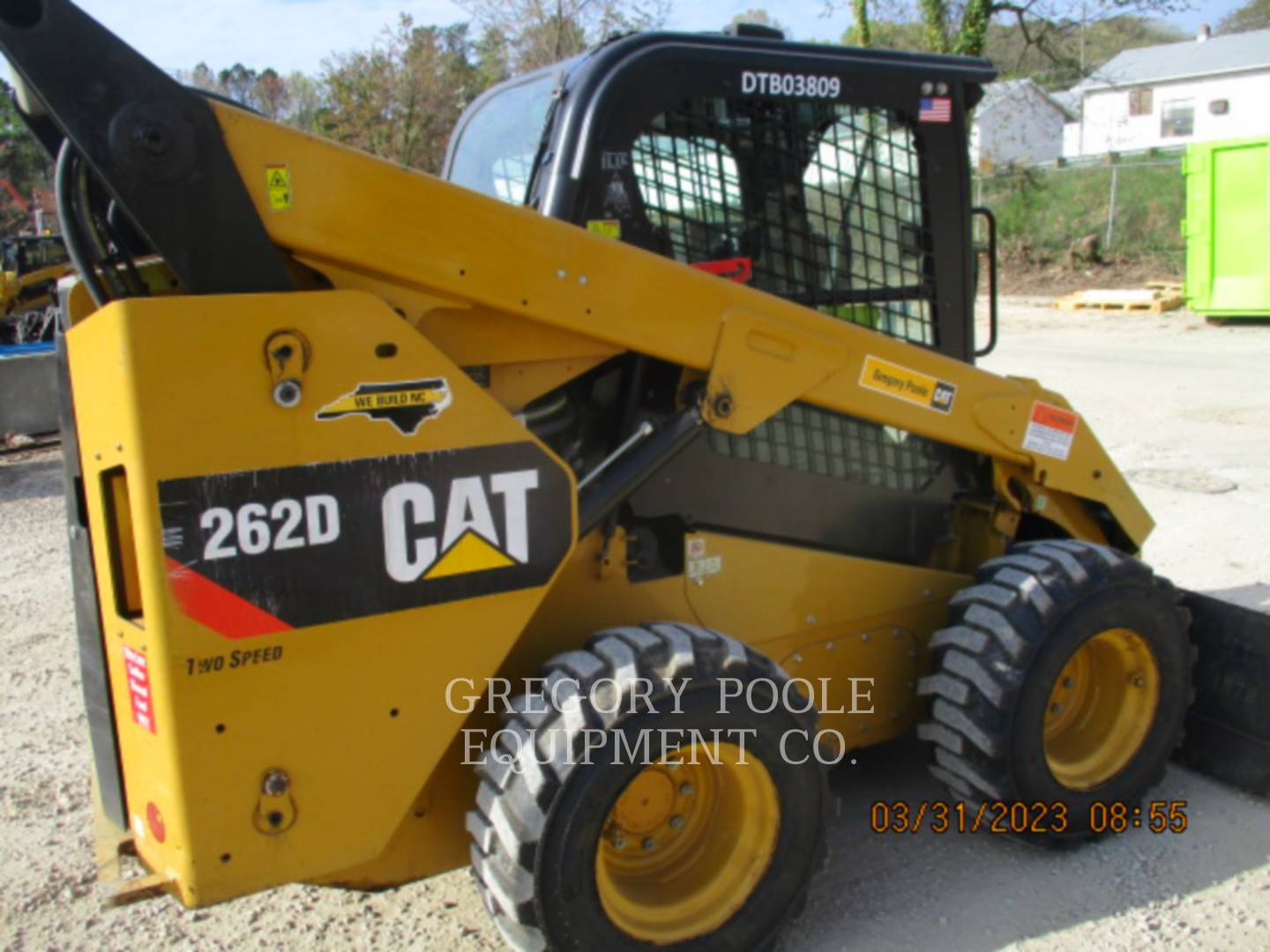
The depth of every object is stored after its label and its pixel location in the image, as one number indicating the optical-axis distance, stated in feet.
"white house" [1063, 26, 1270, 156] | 149.07
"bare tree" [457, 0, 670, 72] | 58.54
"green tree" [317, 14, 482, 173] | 72.43
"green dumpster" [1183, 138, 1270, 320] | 52.80
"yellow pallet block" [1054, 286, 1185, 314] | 62.08
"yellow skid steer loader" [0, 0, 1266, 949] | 8.09
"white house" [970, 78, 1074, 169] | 118.54
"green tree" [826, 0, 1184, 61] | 67.92
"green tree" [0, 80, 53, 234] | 131.75
